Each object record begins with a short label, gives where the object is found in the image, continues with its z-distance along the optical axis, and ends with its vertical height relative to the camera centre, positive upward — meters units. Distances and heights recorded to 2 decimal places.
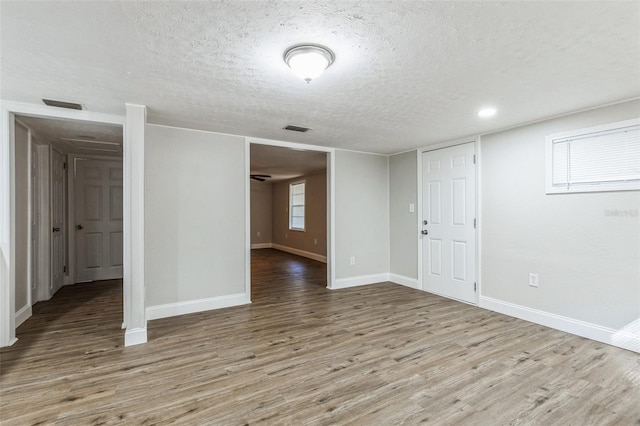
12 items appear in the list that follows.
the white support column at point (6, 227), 2.76 -0.13
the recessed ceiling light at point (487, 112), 2.97 +1.02
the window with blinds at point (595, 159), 2.72 +0.51
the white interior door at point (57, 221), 4.43 -0.12
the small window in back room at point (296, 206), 8.88 +0.18
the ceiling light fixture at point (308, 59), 1.83 +0.96
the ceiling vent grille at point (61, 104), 2.75 +1.02
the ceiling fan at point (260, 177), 8.51 +1.03
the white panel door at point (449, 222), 4.09 -0.15
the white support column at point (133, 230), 2.79 -0.16
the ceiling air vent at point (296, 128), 3.65 +1.04
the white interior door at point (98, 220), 5.27 -0.13
